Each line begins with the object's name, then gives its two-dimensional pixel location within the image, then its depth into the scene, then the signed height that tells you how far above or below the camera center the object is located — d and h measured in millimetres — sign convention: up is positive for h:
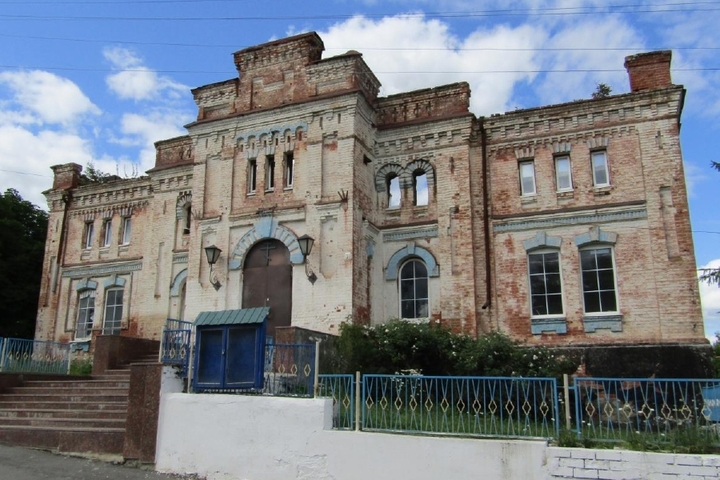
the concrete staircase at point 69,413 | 11570 -581
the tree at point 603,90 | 32112 +14860
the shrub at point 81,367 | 18505 +495
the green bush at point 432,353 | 13984 +717
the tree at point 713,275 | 14570 +2516
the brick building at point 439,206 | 16297 +4874
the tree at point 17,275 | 25047 +4323
